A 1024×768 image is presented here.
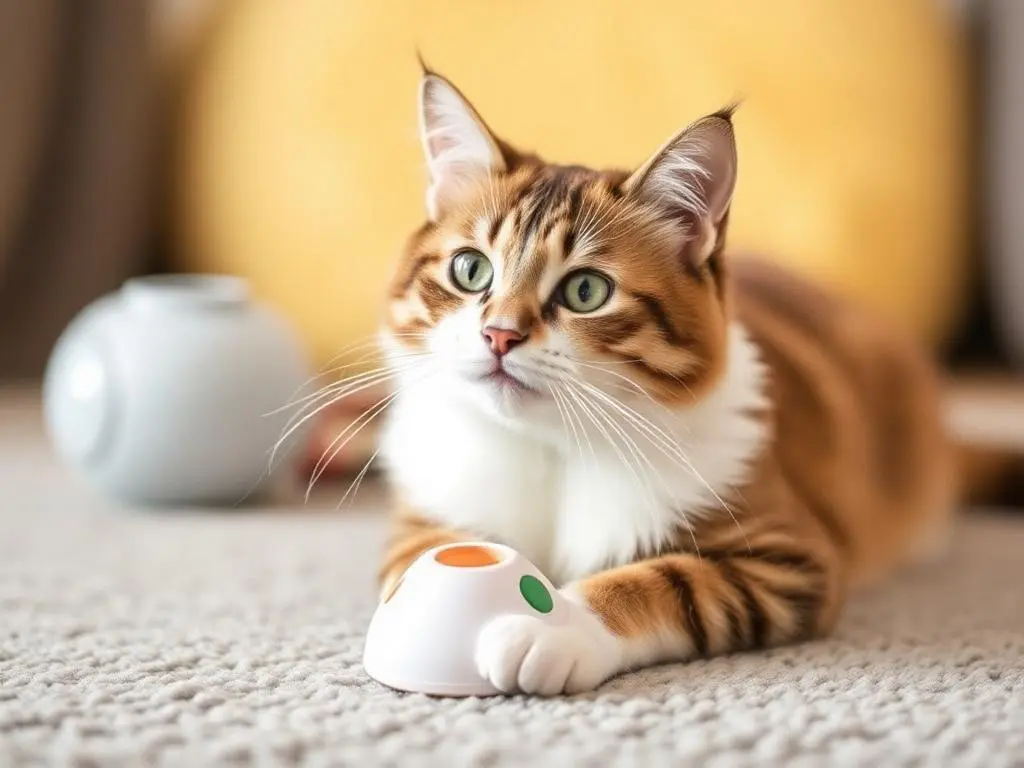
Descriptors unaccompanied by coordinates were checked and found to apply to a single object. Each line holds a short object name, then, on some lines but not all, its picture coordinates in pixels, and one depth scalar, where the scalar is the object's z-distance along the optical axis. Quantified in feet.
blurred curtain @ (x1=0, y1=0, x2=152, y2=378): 8.78
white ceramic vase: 6.06
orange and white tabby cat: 3.80
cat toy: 3.42
